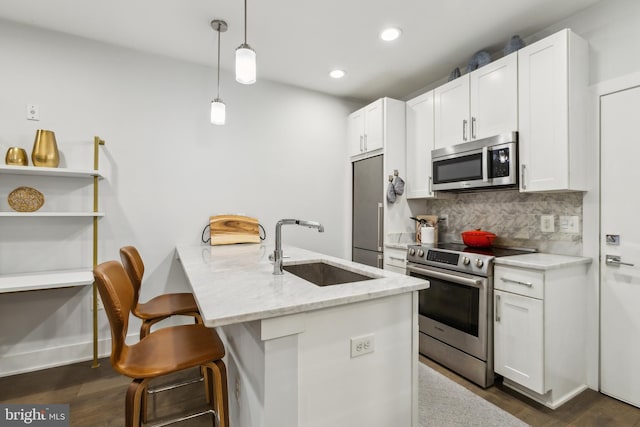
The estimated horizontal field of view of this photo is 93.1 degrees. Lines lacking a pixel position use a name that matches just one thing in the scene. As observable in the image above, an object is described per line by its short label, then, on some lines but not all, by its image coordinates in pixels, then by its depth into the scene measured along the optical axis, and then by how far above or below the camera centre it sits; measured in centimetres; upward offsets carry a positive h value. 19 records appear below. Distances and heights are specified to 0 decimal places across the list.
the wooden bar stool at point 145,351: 113 -60
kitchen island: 105 -53
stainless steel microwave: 232 +43
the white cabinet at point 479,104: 234 +94
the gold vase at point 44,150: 227 +46
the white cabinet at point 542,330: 191 -76
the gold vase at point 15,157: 221 +40
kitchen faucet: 155 -16
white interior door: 192 -20
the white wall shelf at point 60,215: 208 -10
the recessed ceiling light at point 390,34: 244 +148
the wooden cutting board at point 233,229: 293 -16
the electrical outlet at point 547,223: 235 -6
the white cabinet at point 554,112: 202 +72
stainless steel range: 216 -71
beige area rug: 178 -122
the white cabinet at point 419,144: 305 +73
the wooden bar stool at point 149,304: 179 -60
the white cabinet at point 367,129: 327 +98
